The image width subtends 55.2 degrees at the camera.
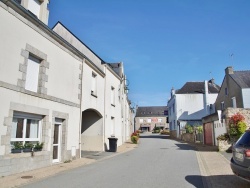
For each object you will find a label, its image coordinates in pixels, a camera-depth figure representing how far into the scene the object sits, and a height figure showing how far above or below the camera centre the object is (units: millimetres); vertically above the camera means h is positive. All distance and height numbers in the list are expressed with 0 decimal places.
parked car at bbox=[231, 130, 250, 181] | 5657 -684
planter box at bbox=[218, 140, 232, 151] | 15936 -1019
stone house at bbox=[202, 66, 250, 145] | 17456 +3194
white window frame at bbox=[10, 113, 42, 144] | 9212 +278
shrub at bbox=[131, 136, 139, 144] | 26000 -1030
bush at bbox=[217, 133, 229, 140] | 16098 -496
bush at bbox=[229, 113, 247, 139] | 15375 +290
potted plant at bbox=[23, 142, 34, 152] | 9422 -683
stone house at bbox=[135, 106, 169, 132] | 83375 +3286
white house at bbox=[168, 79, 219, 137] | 38406 +3978
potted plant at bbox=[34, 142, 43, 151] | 10041 -702
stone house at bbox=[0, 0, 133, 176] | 8633 +1843
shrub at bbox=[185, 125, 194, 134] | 32078 +71
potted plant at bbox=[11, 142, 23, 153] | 8930 -670
